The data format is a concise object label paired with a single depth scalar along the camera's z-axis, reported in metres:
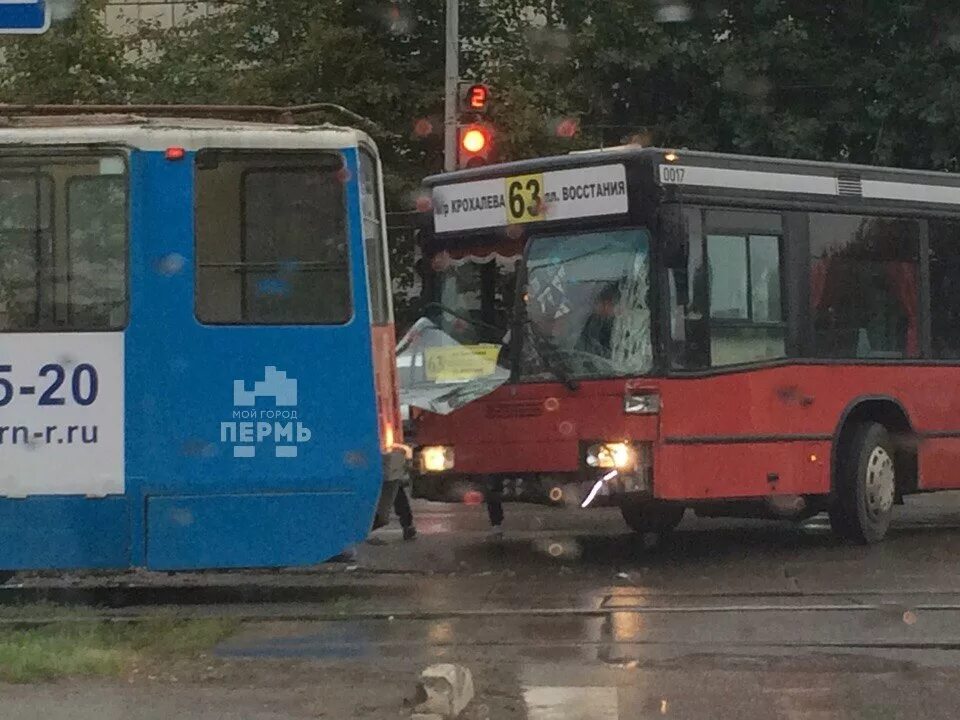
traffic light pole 18.52
